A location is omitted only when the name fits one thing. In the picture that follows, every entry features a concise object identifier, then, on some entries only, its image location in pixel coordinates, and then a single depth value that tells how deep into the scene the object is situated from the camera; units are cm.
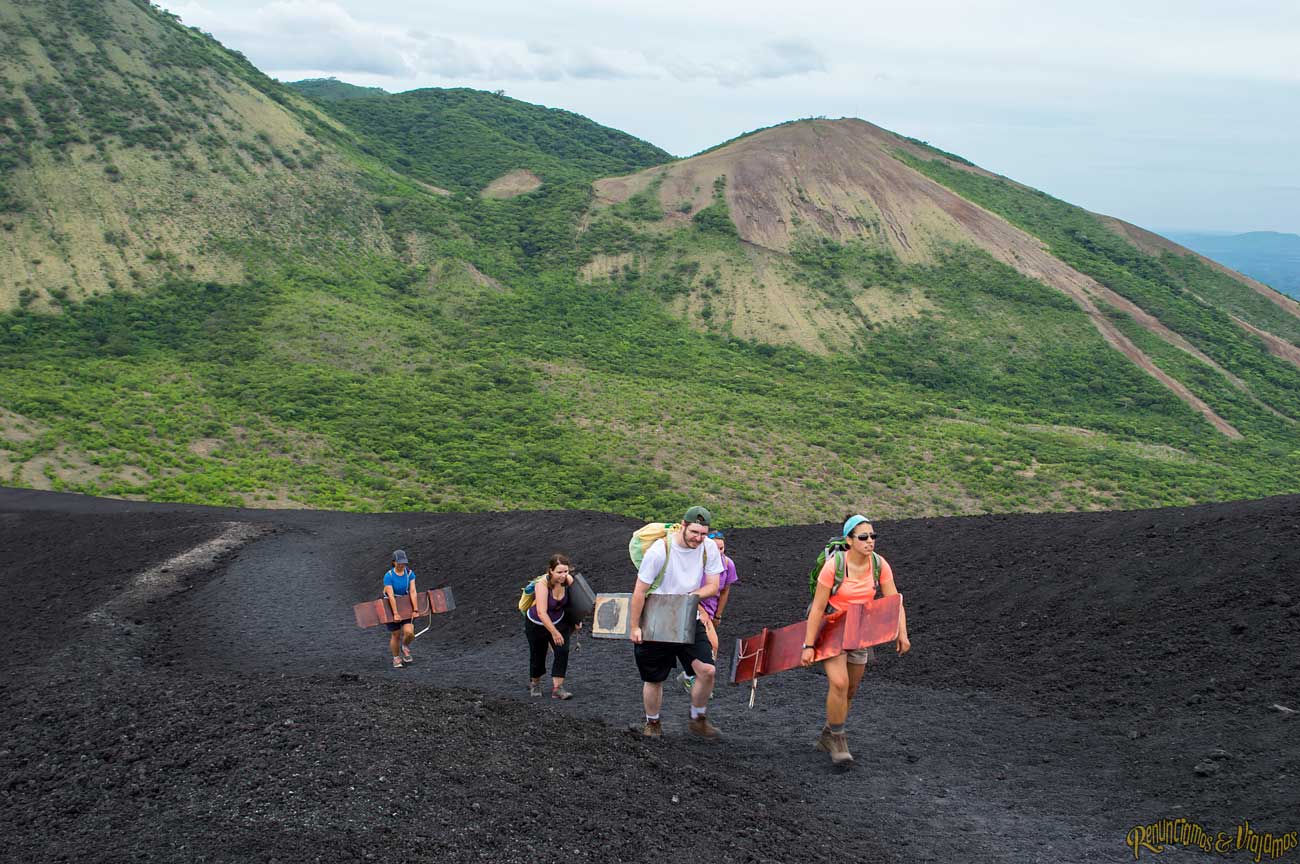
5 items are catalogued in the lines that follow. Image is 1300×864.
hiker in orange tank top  637
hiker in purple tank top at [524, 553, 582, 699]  803
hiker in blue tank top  1020
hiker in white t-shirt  661
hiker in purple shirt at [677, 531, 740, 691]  692
